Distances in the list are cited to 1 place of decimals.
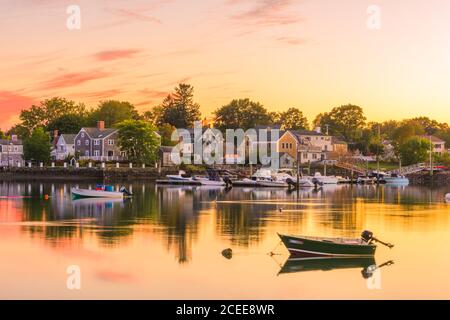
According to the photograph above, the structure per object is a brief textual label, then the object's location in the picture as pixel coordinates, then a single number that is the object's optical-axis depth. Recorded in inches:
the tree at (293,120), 7066.9
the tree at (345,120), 6870.1
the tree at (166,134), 5629.9
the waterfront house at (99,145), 5319.9
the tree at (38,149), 5290.4
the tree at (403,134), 5857.8
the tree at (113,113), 6801.2
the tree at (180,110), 6978.4
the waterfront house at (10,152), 5856.3
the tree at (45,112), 7165.4
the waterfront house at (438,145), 6087.6
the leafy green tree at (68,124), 6309.1
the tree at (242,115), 6786.4
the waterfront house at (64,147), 5584.6
